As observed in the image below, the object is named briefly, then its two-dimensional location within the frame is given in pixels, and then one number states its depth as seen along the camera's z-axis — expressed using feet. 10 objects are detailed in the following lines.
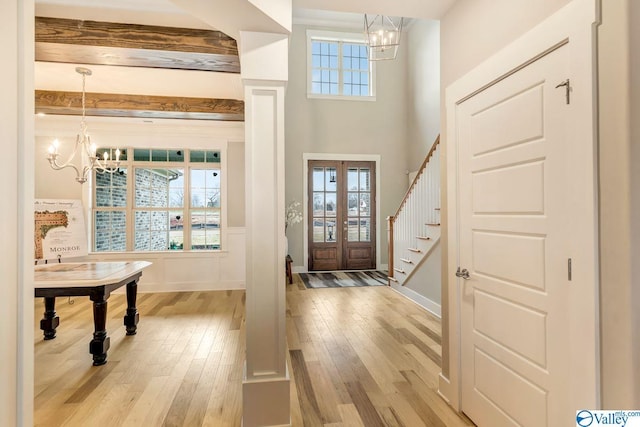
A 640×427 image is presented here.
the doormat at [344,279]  19.11
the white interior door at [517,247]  4.48
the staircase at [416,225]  13.23
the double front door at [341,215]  23.35
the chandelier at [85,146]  10.15
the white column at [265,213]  6.13
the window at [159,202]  17.07
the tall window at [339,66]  23.86
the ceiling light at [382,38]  13.41
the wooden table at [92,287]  8.79
